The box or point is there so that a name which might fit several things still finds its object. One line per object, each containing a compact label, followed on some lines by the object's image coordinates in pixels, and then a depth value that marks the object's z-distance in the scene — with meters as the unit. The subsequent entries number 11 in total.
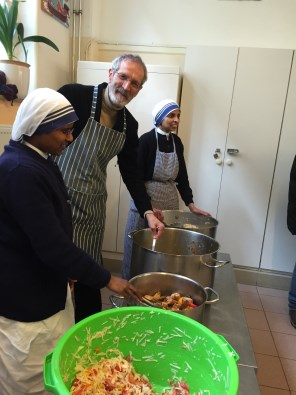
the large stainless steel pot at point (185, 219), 1.63
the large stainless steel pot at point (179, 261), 0.97
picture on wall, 2.18
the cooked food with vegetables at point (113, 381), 0.67
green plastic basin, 0.68
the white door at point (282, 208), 2.42
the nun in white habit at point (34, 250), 0.77
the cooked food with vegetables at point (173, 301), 0.89
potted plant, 1.87
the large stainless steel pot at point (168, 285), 0.92
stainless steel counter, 0.80
